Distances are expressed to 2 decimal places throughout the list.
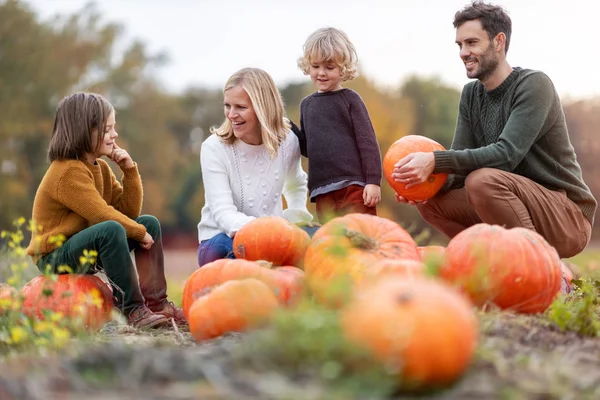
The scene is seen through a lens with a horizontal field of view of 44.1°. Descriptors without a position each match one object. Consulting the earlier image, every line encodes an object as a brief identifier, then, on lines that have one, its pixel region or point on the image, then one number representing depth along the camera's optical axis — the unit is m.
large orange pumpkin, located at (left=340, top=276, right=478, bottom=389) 2.12
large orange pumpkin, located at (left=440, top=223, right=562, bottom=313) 3.37
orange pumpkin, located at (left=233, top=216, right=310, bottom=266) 4.14
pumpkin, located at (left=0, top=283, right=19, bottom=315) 3.26
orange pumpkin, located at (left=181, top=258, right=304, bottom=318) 3.57
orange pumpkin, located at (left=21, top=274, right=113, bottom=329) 3.85
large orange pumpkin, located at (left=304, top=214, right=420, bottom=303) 3.28
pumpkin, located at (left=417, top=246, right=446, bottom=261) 3.98
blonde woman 4.89
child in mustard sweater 4.27
